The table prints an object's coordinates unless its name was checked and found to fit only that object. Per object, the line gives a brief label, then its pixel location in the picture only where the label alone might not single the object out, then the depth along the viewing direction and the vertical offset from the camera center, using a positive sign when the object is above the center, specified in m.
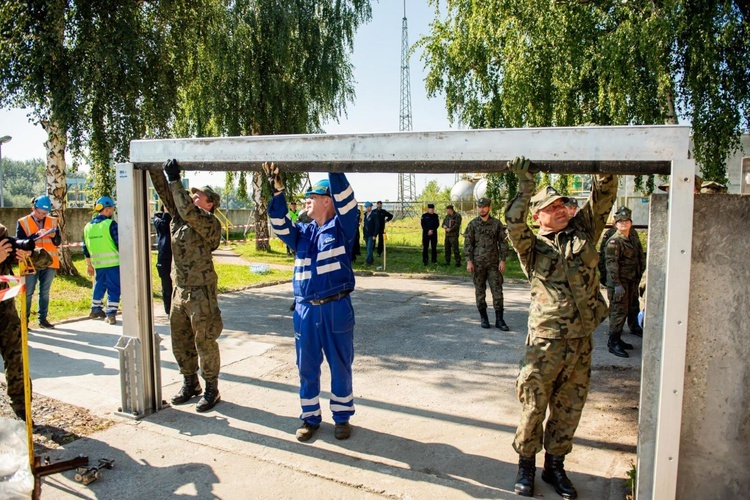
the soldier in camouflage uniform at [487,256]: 8.36 -0.74
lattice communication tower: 50.44 +8.64
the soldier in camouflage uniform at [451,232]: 16.38 -0.73
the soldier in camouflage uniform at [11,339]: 4.29 -1.04
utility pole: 16.86 +2.20
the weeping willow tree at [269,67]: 16.62 +4.49
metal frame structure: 2.78 +0.28
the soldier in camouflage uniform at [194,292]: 4.93 -0.77
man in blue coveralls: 4.32 -0.65
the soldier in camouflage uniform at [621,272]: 6.97 -0.85
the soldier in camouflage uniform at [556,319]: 3.46 -0.71
